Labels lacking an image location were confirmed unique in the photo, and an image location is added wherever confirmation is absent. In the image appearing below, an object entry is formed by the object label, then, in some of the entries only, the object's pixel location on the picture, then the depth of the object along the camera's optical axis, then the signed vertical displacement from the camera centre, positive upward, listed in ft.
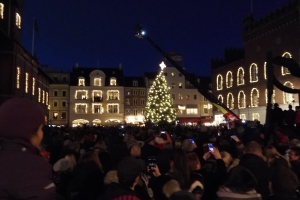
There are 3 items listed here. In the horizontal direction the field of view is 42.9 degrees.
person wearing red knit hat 6.95 -0.57
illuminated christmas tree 176.86 +8.83
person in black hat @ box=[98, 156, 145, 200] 13.57 -2.02
